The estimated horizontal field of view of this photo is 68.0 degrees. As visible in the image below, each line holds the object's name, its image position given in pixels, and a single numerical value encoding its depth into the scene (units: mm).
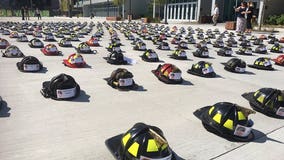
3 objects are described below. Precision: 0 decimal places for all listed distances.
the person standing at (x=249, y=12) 17503
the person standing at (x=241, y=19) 17384
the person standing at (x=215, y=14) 23834
